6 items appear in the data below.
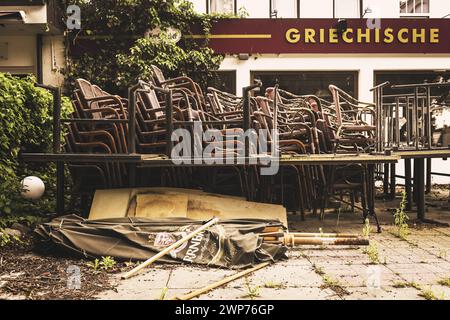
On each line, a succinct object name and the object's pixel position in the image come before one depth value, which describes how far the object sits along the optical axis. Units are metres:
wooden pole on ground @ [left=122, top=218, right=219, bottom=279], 4.30
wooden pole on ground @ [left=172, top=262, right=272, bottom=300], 3.65
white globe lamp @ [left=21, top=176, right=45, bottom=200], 5.93
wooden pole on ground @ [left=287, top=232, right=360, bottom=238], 5.34
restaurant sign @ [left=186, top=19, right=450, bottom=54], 13.06
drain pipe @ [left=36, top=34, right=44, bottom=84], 12.72
